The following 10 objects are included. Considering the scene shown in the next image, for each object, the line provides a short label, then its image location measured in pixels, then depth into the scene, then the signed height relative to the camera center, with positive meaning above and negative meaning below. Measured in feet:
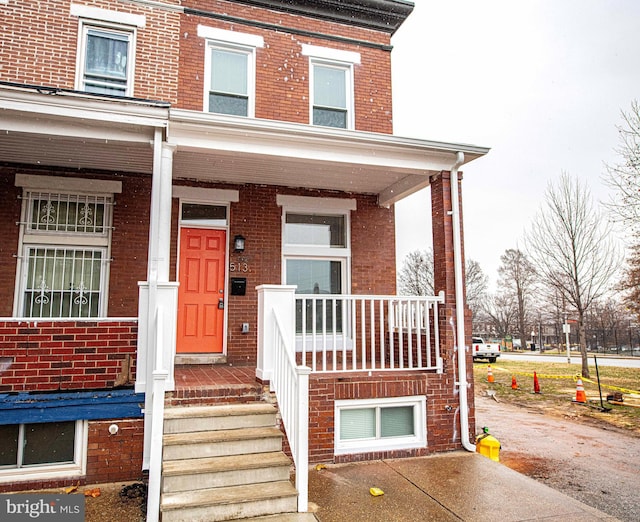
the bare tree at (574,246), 54.24 +9.28
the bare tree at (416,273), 139.13 +16.15
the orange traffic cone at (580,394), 35.20 -5.48
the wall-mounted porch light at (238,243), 23.76 +4.19
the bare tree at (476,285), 155.43 +13.50
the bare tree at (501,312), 154.01 +4.16
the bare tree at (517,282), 142.11 +13.76
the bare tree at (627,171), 40.96 +13.77
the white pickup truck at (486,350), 81.71 -4.68
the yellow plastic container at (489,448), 19.03 -5.16
